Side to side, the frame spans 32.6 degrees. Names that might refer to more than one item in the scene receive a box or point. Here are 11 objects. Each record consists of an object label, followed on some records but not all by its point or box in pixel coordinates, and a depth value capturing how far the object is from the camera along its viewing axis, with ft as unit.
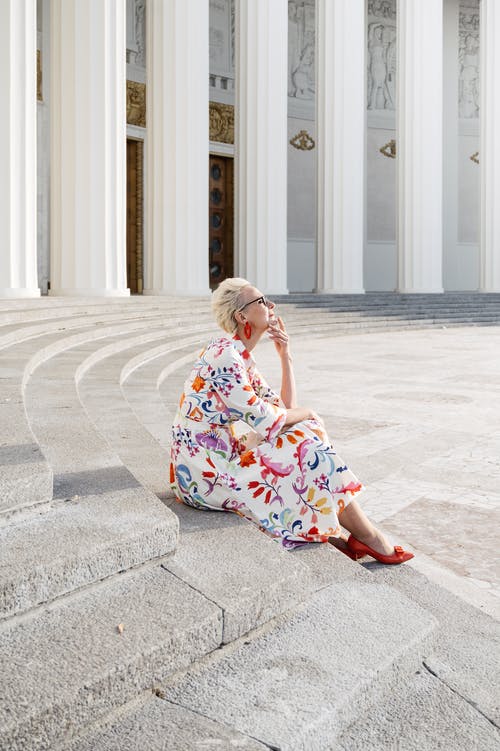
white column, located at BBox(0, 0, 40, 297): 36.88
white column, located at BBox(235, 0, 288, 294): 55.36
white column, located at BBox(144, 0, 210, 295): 49.98
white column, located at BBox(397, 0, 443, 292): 66.64
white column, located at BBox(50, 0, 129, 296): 42.70
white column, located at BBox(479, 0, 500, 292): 74.19
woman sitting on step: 9.74
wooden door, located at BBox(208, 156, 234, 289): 76.74
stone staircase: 5.91
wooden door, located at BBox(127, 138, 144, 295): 69.21
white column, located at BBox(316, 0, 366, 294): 60.59
